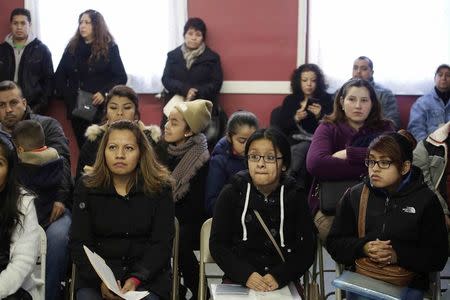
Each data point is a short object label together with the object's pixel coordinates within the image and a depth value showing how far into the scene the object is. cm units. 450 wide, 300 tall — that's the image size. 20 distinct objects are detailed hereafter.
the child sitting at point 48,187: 316
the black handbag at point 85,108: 531
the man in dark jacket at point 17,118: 370
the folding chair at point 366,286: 259
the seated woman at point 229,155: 350
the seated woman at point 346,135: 345
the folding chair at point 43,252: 288
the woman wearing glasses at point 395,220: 275
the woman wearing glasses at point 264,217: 285
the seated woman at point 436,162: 394
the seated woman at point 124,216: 278
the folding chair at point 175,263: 304
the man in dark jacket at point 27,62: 541
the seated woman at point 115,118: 357
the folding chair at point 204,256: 290
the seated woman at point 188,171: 342
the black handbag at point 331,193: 337
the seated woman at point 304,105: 504
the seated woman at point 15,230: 259
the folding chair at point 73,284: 284
